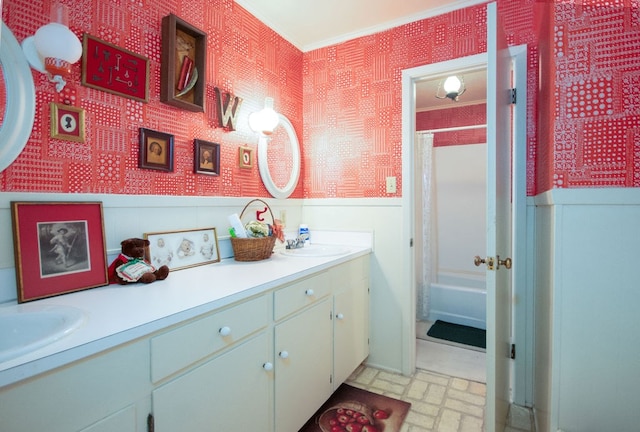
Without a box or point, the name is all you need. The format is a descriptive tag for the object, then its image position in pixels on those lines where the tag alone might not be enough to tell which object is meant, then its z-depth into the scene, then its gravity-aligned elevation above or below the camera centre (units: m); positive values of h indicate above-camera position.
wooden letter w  1.80 +0.54
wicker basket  1.71 -0.24
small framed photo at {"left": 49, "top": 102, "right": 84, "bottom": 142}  1.15 +0.32
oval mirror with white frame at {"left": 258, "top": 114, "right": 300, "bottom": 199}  2.12 +0.27
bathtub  2.99 -1.00
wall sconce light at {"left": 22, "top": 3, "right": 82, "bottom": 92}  1.08 +0.55
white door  1.25 -0.09
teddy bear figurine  1.23 -0.24
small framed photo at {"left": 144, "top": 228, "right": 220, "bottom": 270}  1.45 -0.21
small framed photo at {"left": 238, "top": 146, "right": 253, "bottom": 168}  1.95 +0.29
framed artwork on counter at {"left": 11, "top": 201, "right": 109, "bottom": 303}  1.04 -0.14
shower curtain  3.21 -0.23
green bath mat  2.65 -1.20
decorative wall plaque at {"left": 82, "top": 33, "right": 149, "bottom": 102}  1.24 +0.57
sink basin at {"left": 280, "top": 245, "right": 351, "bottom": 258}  2.08 -0.33
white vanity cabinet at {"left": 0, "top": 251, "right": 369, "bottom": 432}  0.69 -0.50
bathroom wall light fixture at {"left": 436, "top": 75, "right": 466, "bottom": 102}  2.49 +0.87
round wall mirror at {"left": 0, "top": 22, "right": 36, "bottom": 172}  1.04 +0.37
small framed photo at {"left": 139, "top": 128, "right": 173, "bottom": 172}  1.43 +0.26
